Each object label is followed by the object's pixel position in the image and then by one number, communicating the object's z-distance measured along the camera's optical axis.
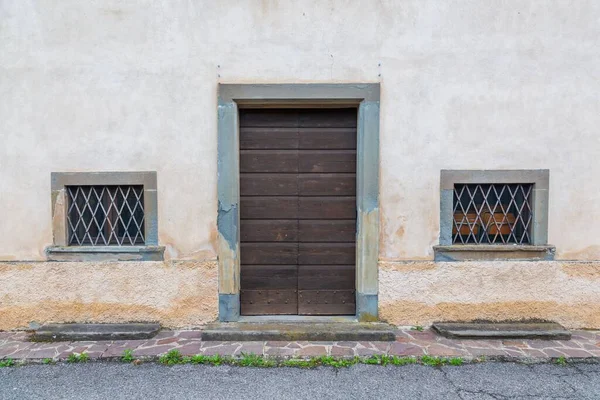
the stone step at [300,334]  3.84
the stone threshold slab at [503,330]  3.85
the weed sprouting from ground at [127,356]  3.50
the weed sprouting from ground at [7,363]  3.43
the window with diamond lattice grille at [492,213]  4.09
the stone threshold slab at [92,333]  3.85
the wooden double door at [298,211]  4.19
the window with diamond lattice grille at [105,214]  4.07
